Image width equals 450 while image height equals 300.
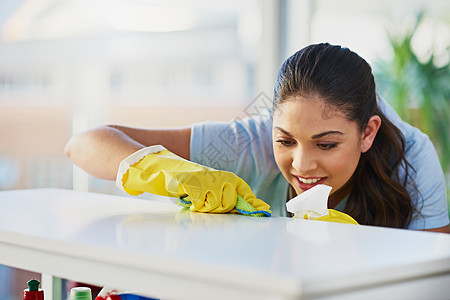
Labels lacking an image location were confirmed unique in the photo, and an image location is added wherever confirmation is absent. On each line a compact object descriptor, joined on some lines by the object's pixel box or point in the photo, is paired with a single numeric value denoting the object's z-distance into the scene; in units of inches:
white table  33.5
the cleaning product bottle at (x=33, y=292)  45.0
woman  56.3
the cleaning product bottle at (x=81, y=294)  44.9
